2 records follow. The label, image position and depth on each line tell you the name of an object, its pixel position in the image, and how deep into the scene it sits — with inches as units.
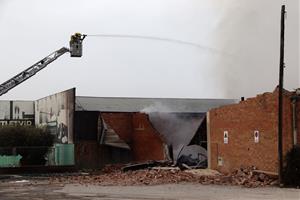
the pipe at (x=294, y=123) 921.5
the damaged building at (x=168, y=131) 981.2
